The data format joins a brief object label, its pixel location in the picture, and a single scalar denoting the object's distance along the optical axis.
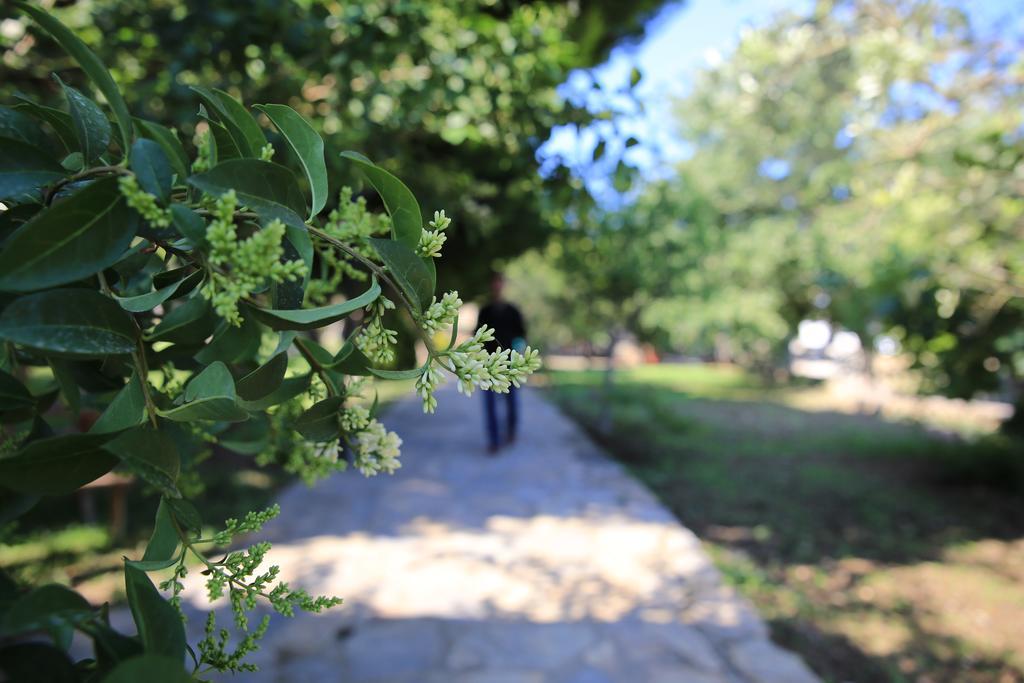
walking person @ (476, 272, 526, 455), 6.80
